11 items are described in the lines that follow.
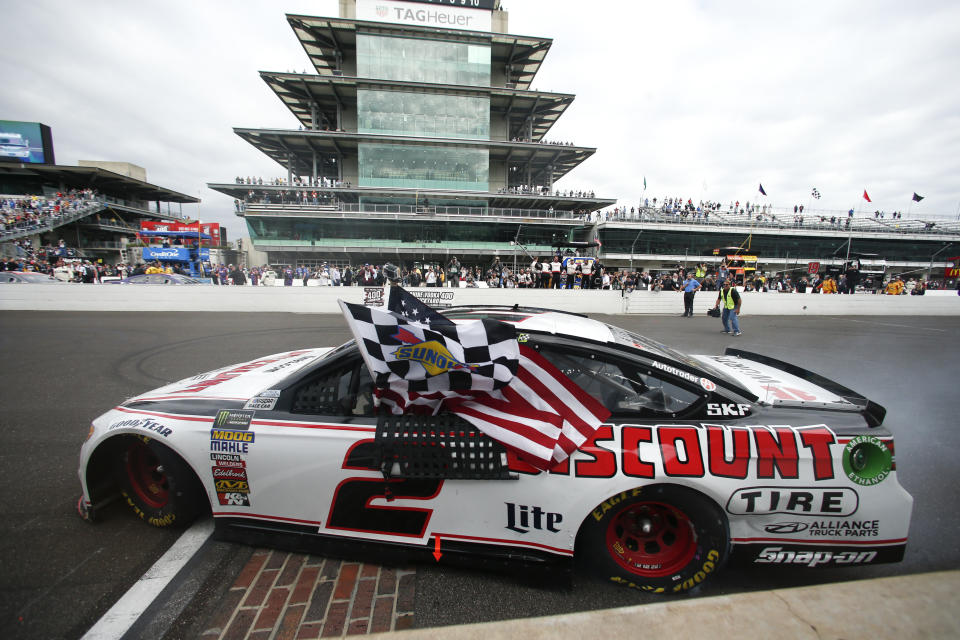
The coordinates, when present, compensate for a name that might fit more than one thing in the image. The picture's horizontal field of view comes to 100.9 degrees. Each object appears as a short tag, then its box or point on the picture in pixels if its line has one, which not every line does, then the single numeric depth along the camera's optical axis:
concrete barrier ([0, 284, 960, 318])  13.09
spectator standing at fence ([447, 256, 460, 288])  19.22
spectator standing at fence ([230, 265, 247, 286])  17.78
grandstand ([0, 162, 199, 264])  38.56
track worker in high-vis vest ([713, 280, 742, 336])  9.57
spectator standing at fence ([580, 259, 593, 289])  17.82
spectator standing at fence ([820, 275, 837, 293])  18.47
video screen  47.09
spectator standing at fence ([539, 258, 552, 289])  17.88
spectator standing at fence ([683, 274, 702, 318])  13.49
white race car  1.79
